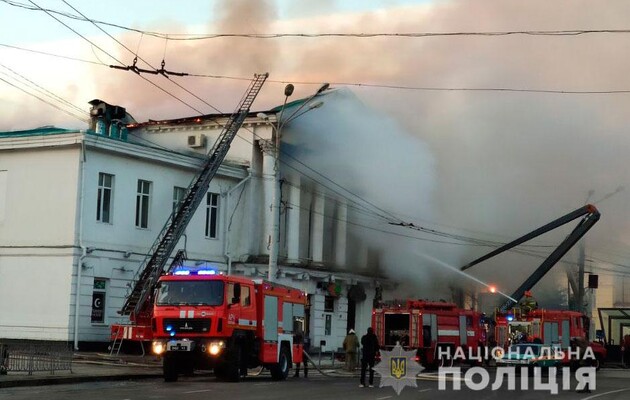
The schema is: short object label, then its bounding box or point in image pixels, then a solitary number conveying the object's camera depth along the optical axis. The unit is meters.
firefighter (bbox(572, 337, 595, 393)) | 35.75
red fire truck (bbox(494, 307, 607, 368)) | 40.72
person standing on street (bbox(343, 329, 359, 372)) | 34.28
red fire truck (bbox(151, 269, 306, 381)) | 24.59
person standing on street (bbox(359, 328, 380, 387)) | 24.97
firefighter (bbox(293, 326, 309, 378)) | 29.20
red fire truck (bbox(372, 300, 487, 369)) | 38.22
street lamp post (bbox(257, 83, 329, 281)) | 33.22
